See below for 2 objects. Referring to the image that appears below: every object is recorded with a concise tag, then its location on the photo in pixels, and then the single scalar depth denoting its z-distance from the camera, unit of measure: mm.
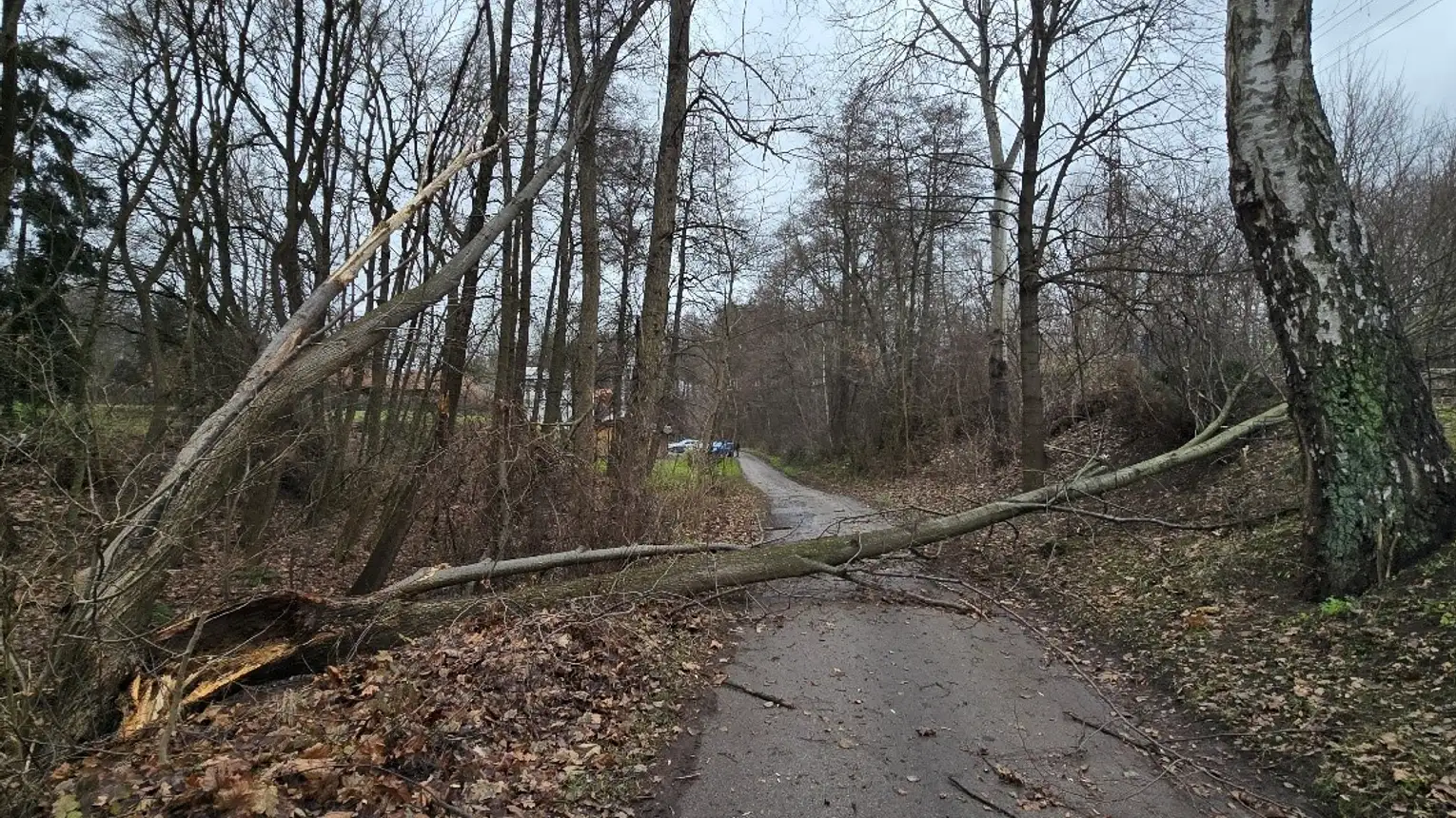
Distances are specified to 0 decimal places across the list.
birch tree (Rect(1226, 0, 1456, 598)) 5207
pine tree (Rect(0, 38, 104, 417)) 10180
